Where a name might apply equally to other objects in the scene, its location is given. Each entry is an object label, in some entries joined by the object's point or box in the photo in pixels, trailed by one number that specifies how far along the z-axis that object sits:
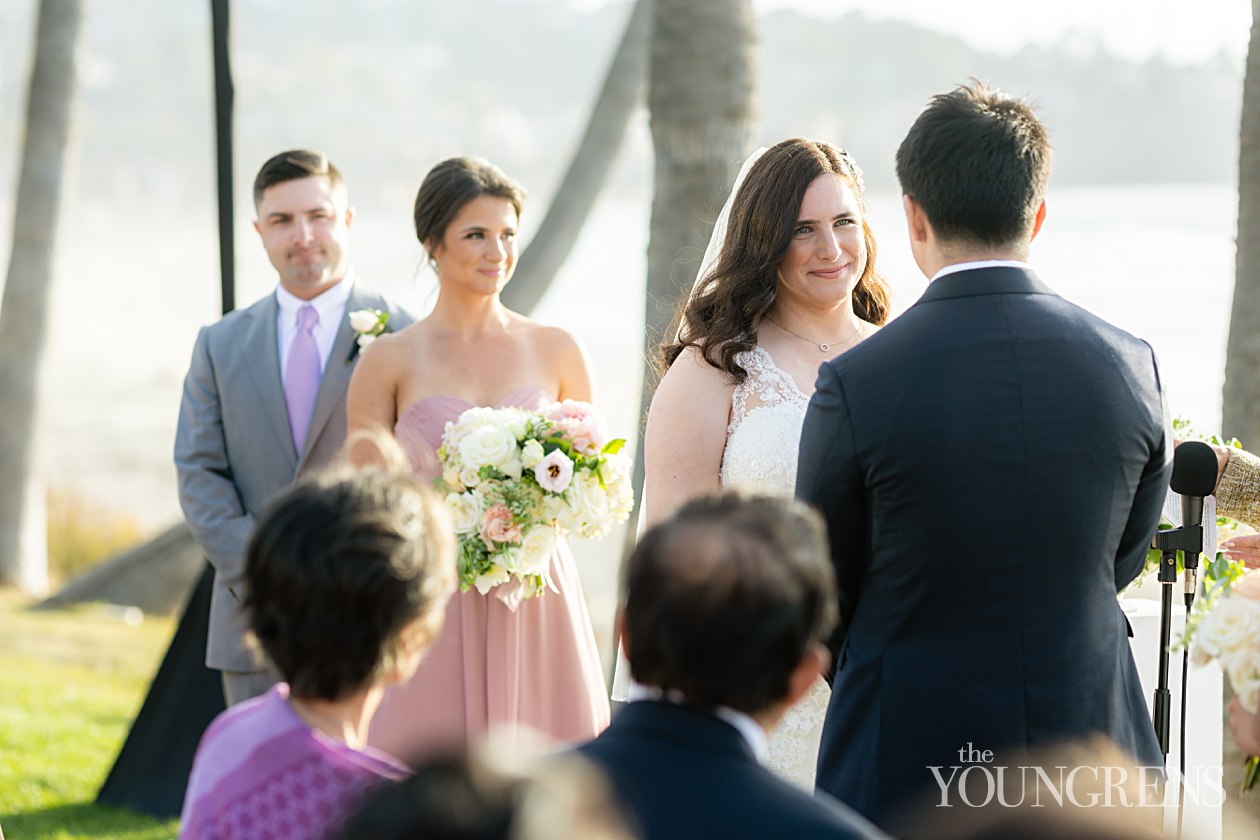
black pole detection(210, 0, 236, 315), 6.63
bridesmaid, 4.91
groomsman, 5.44
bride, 4.11
